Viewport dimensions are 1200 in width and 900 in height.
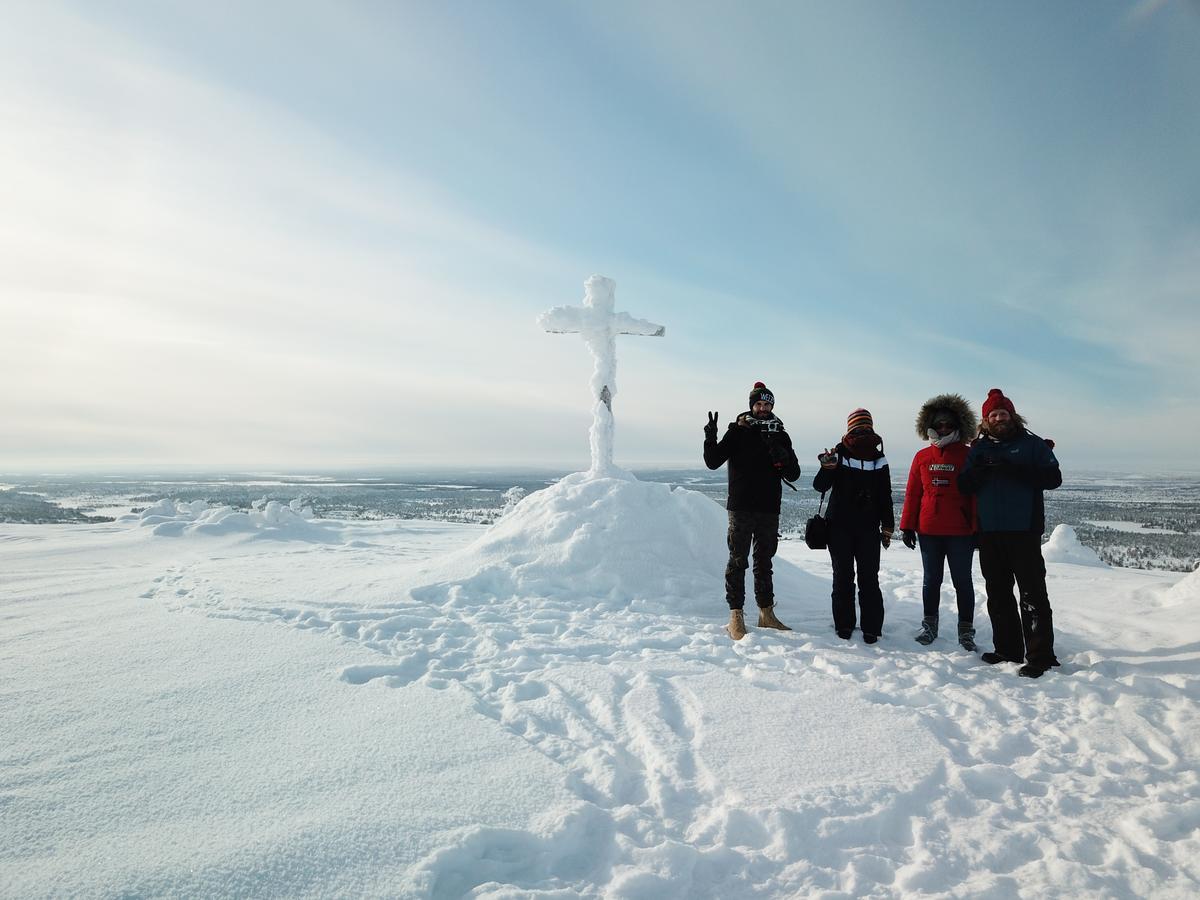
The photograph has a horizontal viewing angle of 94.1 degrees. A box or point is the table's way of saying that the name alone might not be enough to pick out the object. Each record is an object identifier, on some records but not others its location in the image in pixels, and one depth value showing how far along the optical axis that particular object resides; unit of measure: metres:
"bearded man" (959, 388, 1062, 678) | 4.71
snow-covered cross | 9.59
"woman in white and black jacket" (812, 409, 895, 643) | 5.70
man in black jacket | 5.75
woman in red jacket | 5.48
